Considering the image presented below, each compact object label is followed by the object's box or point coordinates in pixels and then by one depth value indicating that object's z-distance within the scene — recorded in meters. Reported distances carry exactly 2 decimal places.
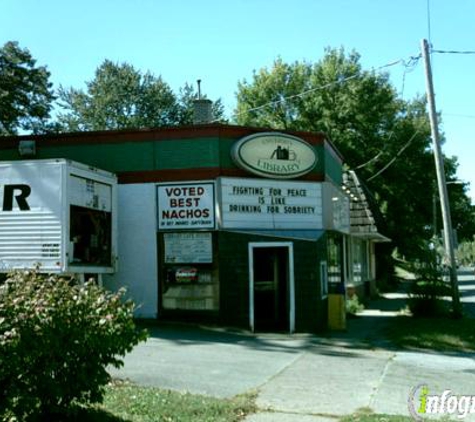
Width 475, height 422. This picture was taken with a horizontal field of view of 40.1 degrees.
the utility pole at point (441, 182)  17.06
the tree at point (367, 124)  37.97
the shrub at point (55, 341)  5.48
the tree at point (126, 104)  45.38
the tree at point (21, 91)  35.50
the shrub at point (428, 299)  17.50
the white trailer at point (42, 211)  13.66
